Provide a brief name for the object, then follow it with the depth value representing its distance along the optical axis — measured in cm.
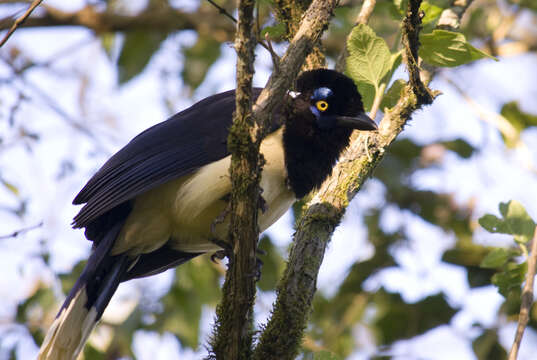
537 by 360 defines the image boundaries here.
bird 787
